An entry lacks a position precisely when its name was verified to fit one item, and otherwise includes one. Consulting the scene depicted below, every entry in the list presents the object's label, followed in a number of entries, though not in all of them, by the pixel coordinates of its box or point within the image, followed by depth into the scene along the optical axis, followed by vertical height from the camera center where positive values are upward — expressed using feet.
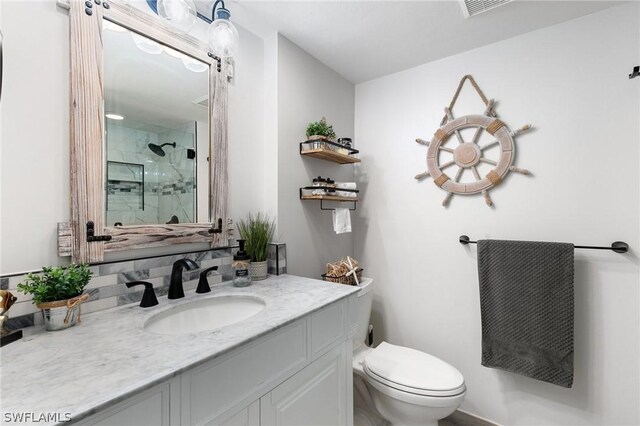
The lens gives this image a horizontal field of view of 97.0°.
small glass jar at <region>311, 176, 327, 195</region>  5.61 +0.53
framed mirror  3.21 +1.05
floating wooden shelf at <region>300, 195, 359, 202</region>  5.58 +0.31
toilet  4.29 -2.76
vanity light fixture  3.54 +2.24
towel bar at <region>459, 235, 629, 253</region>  4.44 -0.59
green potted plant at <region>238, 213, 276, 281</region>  4.72 -0.54
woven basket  5.69 -1.36
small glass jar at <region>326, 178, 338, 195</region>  5.79 +0.53
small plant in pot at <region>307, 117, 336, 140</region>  5.63 +1.65
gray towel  4.66 -1.69
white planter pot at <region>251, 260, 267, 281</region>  4.71 -0.97
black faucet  3.74 -0.88
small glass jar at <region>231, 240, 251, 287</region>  4.37 -0.90
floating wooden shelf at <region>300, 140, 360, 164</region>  5.55 +1.23
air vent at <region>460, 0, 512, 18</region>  4.42 +3.29
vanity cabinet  2.12 -1.63
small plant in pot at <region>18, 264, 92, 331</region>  2.68 -0.77
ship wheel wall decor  5.41 +1.23
